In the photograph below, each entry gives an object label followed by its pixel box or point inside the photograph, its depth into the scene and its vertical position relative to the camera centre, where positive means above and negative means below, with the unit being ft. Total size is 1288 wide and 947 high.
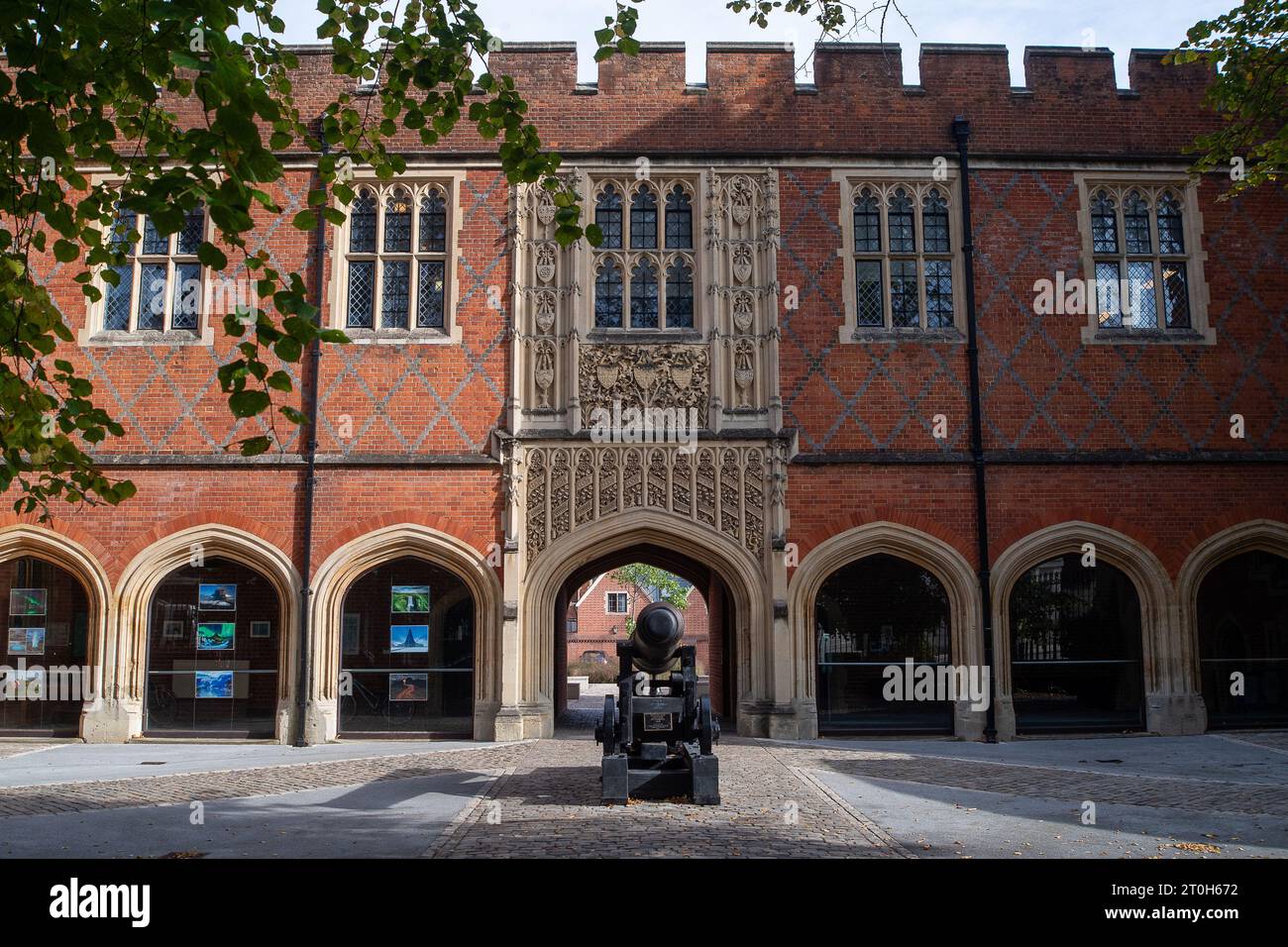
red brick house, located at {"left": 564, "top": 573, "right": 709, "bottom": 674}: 146.82 -2.08
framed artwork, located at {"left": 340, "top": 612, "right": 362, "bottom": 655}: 44.88 -1.37
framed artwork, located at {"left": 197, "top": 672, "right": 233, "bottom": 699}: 44.80 -3.32
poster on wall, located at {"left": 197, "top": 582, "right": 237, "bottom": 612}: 45.19 +0.27
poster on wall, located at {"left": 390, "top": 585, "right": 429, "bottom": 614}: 45.14 +0.10
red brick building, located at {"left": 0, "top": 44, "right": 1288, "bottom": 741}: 44.19 +7.20
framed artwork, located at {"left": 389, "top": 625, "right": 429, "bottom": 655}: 44.91 -1.57
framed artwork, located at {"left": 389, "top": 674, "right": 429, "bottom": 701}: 44.68 -3.51
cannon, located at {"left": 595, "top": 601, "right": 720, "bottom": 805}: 27.30 -3.42
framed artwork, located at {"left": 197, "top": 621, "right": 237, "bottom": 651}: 45.01 -1.31
